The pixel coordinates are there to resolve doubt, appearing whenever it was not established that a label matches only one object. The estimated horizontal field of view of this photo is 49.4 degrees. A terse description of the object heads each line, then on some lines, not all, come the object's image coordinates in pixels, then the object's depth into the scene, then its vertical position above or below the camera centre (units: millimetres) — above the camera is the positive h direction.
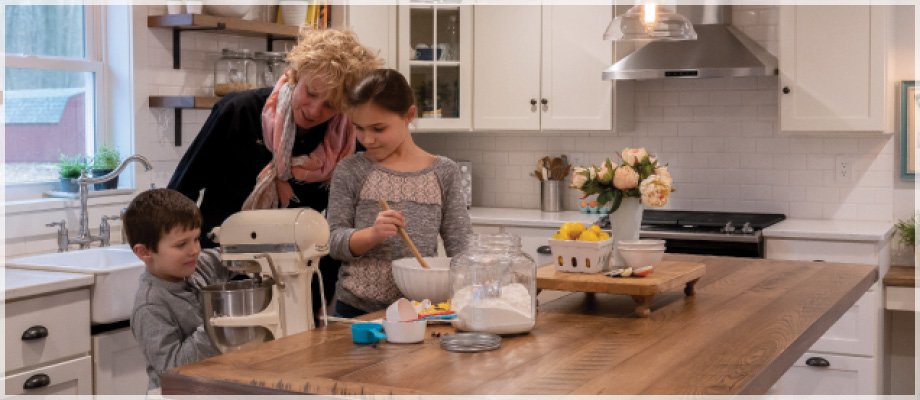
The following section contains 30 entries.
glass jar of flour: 2105 -267
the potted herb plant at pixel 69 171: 4223 -18
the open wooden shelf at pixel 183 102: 4448 +290
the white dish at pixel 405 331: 2039 -339
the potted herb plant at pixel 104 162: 4301 +20
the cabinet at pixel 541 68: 5211 +520
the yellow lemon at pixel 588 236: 2520 -180
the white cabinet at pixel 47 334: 3219 -553
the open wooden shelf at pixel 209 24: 4418 +648
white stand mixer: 2230 -192
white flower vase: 2693 -150
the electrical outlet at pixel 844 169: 5043 -28
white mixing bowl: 2404 -280
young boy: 2312 -281
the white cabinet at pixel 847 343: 4438 -804
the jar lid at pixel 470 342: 1977 -355
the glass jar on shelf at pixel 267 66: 4676 +472
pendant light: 3061 +433
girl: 2572 -76
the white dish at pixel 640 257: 2605 -242
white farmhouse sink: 3463 -410
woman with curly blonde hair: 2896 +50
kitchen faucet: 4098 -239
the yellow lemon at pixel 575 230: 2547 -166
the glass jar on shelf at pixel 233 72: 4633 +444
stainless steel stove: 4590 -319
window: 4156 +347
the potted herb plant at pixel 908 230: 4809 -325
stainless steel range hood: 4812 +534
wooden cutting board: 2393 -290
